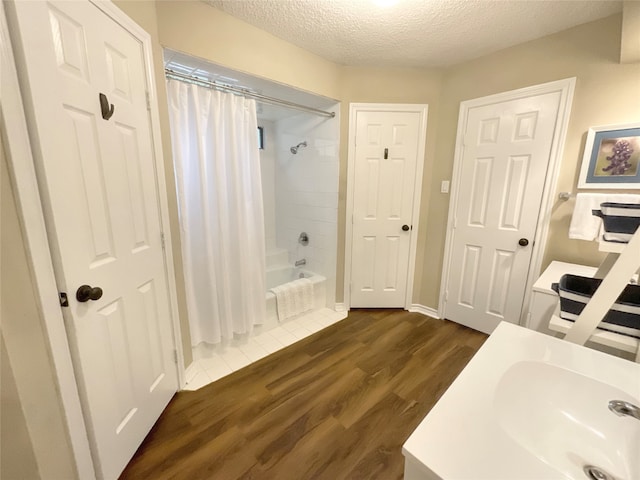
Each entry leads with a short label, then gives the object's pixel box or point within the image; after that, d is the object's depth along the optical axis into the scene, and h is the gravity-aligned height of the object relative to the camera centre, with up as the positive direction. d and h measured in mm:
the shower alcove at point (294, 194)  2078 -39
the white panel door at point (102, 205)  866 -67
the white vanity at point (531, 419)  583 -593
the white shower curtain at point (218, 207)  1734 -126
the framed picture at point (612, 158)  1585 +231
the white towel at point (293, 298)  2455 -1042
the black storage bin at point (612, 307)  1078 -498
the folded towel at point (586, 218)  1642 -151
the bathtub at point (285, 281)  2408 -1024
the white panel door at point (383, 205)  2447 -128
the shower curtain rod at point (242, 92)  1606 +713
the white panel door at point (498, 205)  1955 -99
